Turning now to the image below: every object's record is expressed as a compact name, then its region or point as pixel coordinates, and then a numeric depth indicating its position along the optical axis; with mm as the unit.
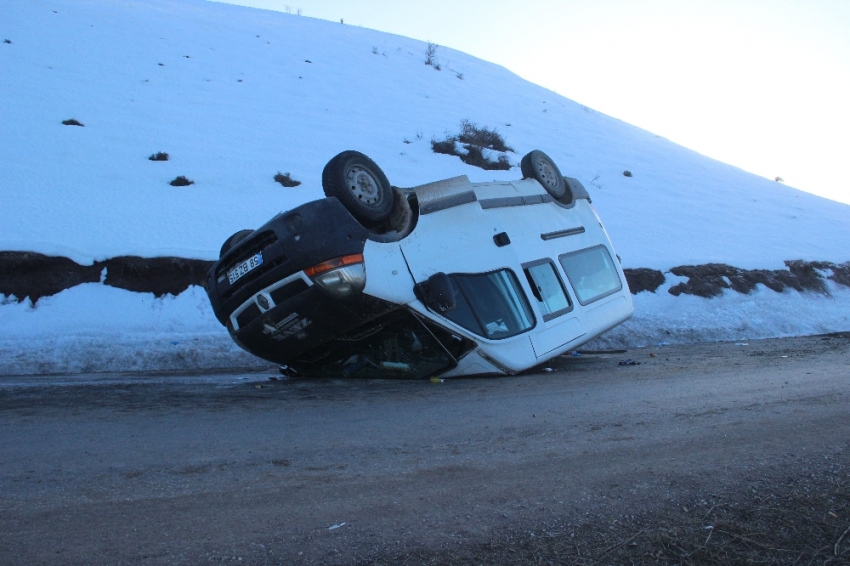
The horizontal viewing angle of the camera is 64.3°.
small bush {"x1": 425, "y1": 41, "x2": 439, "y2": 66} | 40372
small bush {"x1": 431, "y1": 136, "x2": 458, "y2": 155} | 24186
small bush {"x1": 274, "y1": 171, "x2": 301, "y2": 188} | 17391
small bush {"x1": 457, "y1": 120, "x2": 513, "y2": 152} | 26250
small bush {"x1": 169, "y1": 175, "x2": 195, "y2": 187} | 16078
